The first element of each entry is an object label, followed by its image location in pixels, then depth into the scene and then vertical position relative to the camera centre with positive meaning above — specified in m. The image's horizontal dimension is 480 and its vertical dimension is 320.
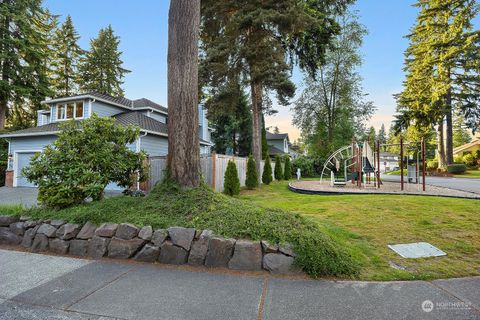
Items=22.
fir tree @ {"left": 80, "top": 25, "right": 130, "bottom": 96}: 28.80 +11.80
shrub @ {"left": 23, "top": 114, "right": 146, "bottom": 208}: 4.81 +0.04
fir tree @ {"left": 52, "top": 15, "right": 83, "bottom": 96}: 27.48 +12.01
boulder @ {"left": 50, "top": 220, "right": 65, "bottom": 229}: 4.21 -1.01
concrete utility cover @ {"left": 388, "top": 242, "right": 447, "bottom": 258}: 3.60 -1.23
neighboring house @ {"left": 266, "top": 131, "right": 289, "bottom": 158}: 34.84 +3.77
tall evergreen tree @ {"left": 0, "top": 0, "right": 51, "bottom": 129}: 18.30 +8.43
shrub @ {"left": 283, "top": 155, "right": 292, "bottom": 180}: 19.71 -0.29
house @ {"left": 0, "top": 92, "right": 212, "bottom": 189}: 13.62 +2.02
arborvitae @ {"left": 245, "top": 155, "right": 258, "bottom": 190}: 12.45 -0.46
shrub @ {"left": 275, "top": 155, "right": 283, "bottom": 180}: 18.45 -0.13
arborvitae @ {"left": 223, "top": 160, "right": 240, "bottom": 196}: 10.12 -0.59
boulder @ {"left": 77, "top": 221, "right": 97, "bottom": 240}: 3.96 -1.07
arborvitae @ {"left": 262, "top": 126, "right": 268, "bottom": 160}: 23.14 +2.16
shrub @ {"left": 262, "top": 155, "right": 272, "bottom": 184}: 14.90 -0.36
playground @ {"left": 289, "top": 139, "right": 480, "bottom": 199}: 9.16 -0.81
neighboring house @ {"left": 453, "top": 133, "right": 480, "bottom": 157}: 36.88 +3.42
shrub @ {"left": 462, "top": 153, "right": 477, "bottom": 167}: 27.19 +1.07
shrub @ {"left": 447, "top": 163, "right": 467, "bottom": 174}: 22.27 +0.13
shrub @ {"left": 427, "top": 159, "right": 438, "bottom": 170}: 26.37 +0.46
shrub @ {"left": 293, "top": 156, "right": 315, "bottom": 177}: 22.91 +0.14
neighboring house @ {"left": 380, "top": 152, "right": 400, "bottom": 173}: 56.08 +2.06
